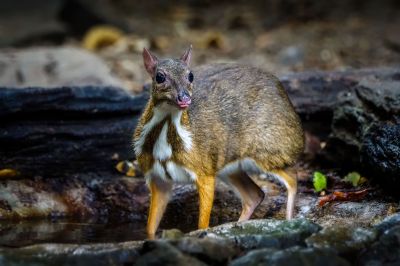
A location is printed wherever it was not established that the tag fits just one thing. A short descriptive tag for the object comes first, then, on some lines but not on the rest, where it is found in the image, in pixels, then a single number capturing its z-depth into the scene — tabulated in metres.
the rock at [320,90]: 17.59
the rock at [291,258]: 10.34
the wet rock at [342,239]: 10.80
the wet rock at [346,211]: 13.14
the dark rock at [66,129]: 15.69
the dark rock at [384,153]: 13.66
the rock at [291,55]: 23.80
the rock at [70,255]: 10.59
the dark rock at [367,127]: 13.95
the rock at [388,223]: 11.20
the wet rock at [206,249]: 10.46
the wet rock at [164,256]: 10.31
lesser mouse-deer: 12.81
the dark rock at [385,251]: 10.59
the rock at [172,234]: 10.87
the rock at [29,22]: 27.29
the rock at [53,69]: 20.28
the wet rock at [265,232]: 11.02
